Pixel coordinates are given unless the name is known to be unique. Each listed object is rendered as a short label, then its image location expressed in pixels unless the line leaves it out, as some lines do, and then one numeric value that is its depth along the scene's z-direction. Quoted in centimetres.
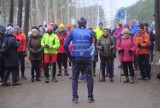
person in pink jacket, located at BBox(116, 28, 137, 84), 1514
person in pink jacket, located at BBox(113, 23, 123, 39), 2006
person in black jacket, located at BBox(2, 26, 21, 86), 1454
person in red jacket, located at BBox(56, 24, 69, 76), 1744
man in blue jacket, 1127
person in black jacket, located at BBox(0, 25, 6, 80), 1491
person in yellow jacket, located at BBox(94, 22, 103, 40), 1795
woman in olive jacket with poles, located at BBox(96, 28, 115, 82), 1549
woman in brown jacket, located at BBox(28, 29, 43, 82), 1576
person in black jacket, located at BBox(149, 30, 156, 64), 2014
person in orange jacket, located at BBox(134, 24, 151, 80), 1565
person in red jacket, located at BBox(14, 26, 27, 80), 1636
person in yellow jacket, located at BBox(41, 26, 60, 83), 1524
